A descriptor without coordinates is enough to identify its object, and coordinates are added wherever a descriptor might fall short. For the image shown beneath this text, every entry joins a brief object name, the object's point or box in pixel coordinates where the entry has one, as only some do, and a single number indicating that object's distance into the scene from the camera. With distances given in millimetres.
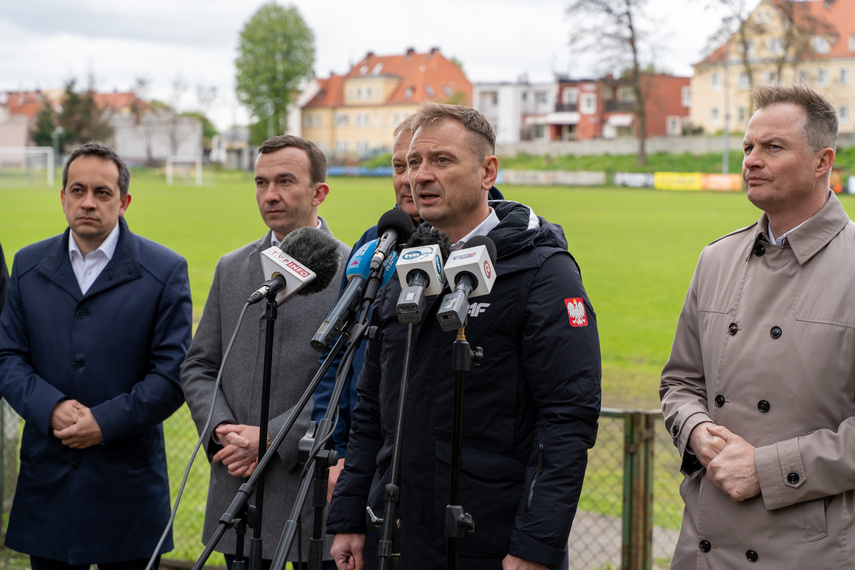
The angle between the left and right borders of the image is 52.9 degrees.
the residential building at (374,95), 95812
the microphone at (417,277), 2189
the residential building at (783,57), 55469
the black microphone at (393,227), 2700
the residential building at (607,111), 82188
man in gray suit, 3947
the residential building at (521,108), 98125
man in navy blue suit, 4129
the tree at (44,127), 85638
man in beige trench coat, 2787
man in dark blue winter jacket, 2758
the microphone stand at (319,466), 2301
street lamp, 54712
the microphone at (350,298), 2322
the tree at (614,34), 61094
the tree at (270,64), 84312
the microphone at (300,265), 2703
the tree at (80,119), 83312
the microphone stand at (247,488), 2334
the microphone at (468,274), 2221
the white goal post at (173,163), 67125
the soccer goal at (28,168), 55688
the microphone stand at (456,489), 2302
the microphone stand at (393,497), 2254
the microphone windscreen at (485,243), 2432
